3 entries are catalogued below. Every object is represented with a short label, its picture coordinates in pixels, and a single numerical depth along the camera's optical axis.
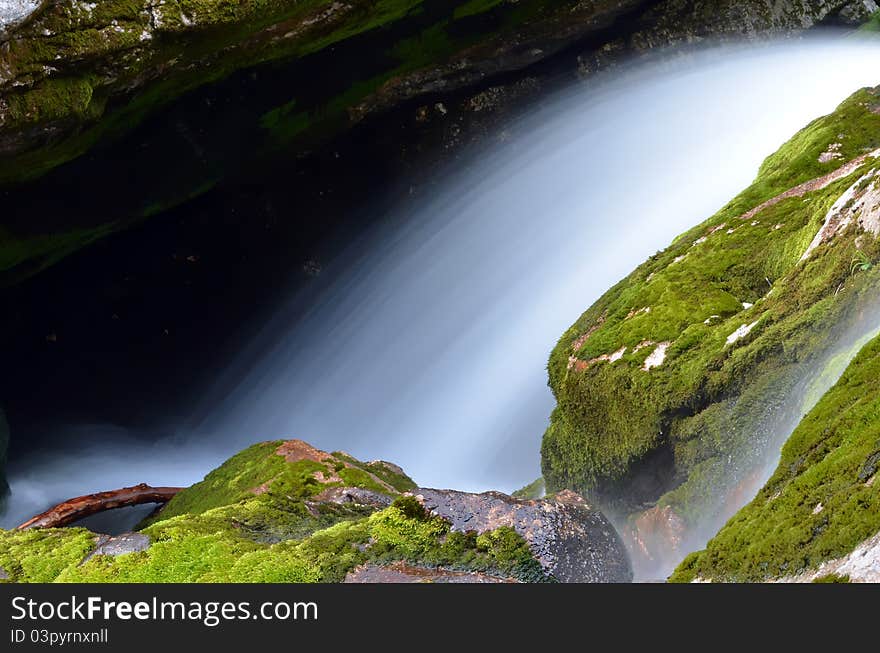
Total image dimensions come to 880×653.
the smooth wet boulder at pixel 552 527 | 11.65
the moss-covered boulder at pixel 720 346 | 12.61
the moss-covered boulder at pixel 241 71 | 17.00
